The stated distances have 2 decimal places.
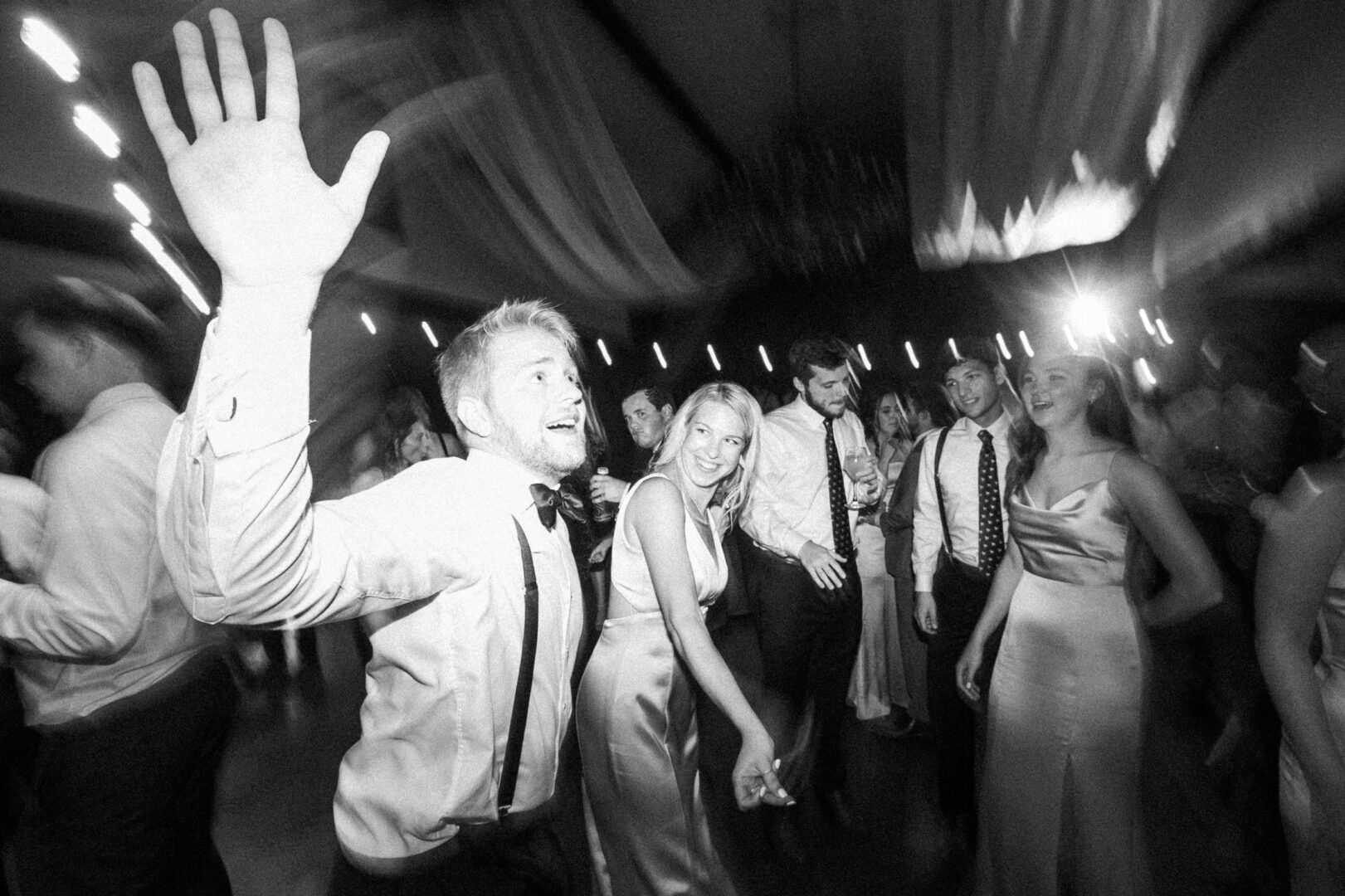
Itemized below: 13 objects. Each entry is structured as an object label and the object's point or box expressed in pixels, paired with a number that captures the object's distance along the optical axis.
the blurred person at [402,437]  3.76
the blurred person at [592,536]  2.62
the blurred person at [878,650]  3.74
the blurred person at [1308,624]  1.36
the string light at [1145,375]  5.84
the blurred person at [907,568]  3.35
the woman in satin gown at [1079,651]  1.85
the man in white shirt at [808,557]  2.96
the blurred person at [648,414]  3.85
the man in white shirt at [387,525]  0.72
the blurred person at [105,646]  1.48
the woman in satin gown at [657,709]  1.64
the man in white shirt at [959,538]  2.66
